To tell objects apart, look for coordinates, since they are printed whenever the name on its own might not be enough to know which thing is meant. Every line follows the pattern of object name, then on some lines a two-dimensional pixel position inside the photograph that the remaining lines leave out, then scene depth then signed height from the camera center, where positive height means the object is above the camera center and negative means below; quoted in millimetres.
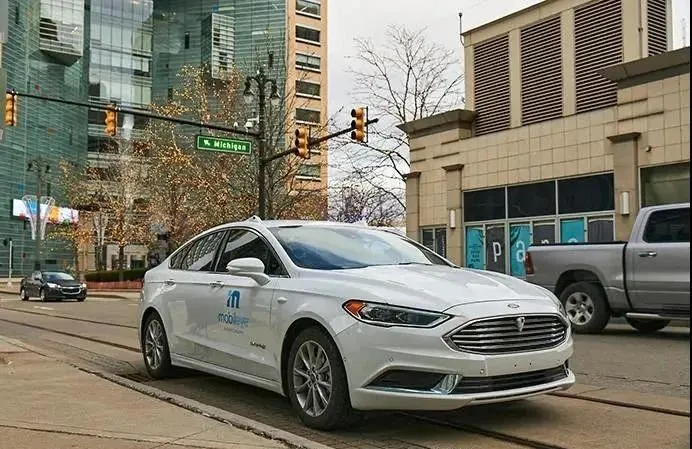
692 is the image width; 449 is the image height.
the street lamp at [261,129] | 23564 +3928
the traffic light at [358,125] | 21797 +3704
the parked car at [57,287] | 32656 -1393
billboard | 56462 +3491
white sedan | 5266 -528
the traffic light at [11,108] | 19969 +3982
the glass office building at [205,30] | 81375 +24636
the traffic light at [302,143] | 22719 +3322
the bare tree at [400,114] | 34156 +6358
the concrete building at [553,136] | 19906 +3507
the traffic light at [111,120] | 21844 +3852
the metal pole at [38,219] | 51703 +2438
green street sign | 22469 +3276
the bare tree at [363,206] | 39938 +3059
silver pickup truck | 11766 -320
